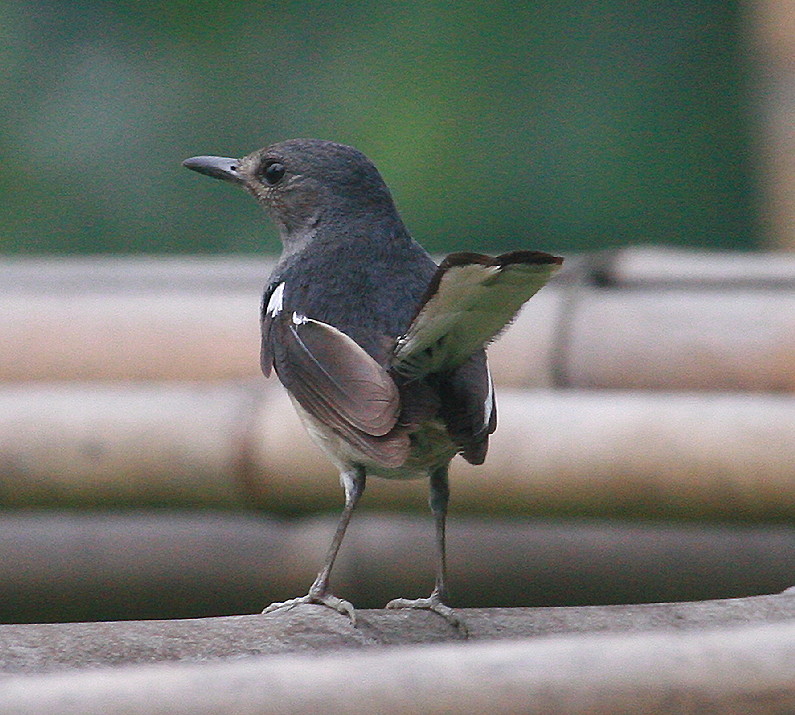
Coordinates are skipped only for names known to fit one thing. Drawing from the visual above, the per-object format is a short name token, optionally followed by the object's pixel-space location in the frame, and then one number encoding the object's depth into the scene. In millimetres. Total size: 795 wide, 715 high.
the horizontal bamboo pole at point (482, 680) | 2977
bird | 4534
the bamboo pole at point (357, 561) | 6965
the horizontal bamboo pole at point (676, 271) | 8953
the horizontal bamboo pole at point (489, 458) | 6785
